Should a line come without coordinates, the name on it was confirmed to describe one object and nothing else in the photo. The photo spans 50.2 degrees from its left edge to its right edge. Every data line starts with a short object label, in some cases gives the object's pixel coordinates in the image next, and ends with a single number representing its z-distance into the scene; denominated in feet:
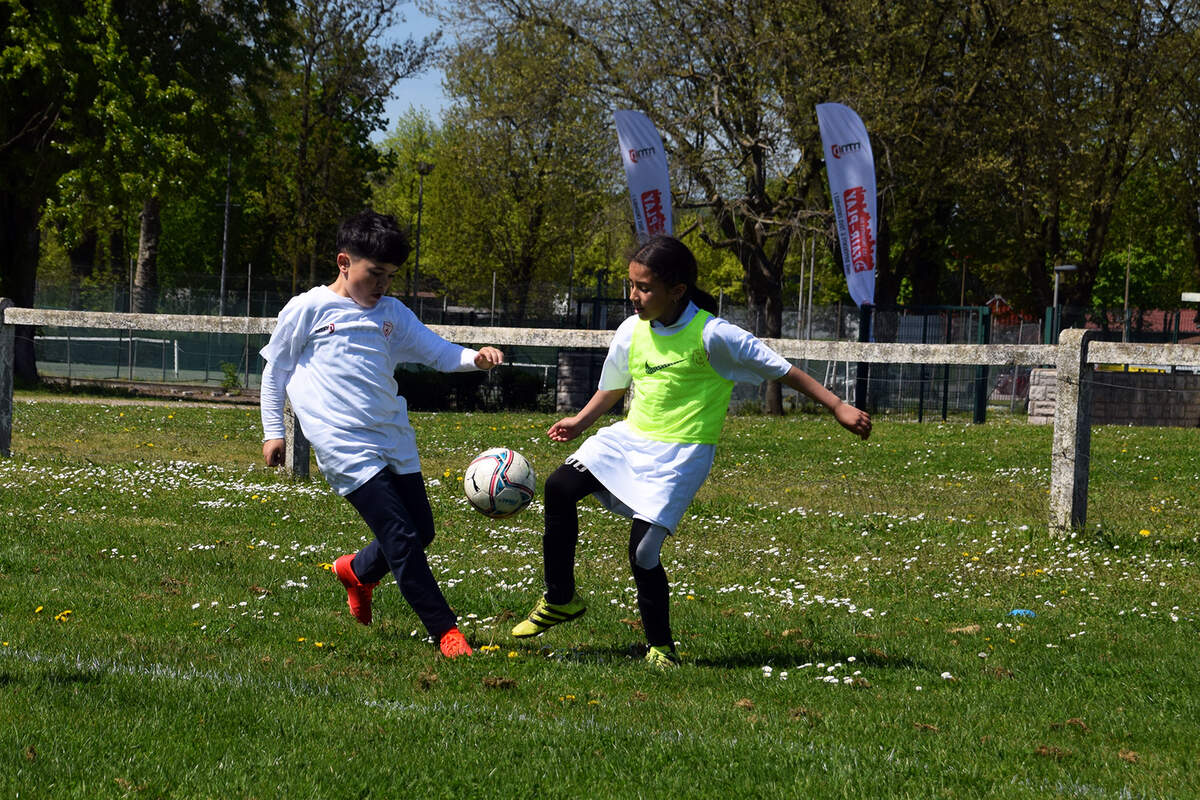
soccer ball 21.04
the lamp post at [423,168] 153.48
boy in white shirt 19.33
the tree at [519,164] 107.96
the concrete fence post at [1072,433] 31.86
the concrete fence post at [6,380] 43.88
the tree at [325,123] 141.49
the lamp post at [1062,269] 122.60
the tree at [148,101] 97.81
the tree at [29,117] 95.55
